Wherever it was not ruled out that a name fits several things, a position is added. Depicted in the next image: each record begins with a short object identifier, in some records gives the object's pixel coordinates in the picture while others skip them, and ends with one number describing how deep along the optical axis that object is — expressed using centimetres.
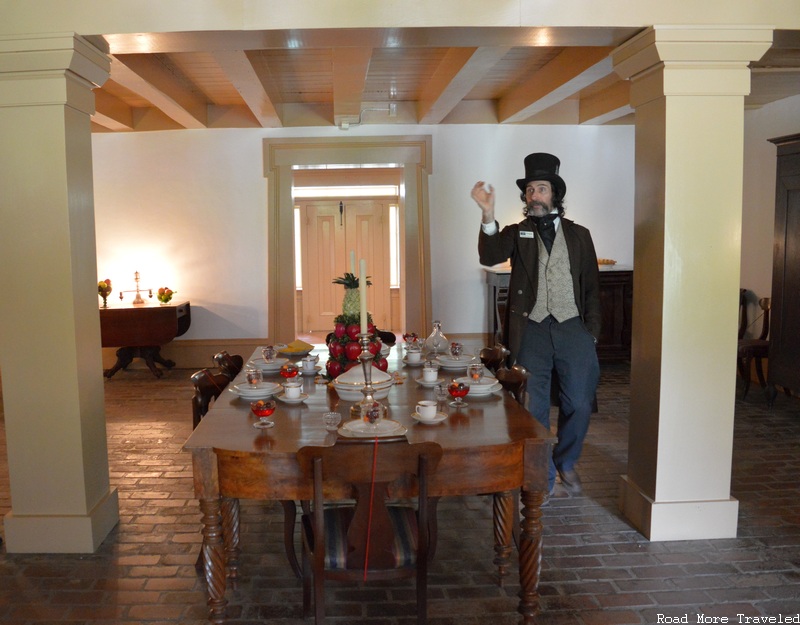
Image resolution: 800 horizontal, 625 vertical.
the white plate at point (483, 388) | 308
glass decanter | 400
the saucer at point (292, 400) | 296
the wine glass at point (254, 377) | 308
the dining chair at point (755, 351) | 611
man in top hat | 374
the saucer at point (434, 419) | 264
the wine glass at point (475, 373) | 317
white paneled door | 1062
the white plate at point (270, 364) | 369
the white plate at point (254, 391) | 305
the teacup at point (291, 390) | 298
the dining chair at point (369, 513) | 217
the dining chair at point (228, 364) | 368
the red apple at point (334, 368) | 332
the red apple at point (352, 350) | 325
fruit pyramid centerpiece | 328
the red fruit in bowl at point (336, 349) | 331
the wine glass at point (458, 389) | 283
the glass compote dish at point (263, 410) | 260
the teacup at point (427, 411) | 264
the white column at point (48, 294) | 317
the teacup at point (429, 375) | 327
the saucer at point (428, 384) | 324
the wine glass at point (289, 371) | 321
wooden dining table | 234
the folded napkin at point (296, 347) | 422
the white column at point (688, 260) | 320
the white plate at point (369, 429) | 241
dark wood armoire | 544
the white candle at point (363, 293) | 275
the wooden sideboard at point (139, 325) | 721
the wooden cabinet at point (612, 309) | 734
